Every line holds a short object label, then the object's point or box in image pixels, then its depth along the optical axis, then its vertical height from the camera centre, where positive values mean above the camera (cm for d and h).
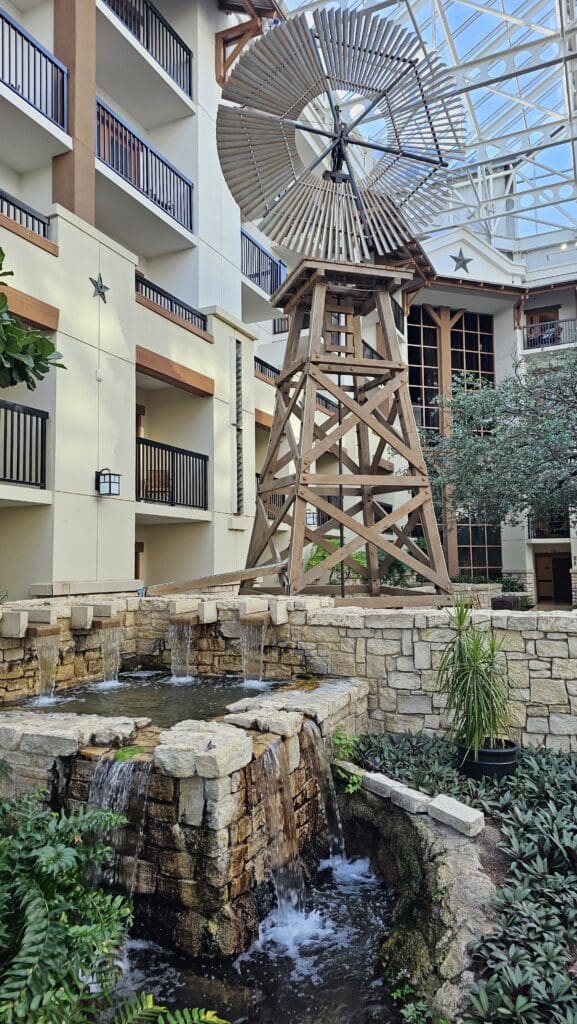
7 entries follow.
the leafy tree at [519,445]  1185 +231
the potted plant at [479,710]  504 -119
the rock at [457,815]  424 -171
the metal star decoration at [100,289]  941 +407
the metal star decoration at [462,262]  2250 +1046
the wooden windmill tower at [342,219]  770 +455
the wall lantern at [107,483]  912 +116
